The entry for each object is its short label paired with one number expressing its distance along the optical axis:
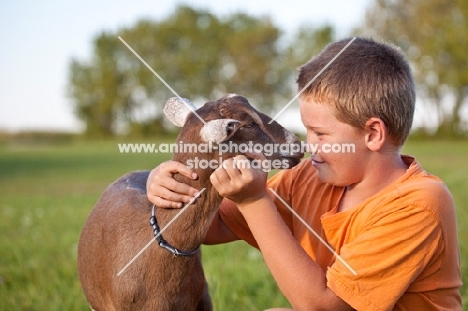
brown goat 2.94
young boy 2.67
